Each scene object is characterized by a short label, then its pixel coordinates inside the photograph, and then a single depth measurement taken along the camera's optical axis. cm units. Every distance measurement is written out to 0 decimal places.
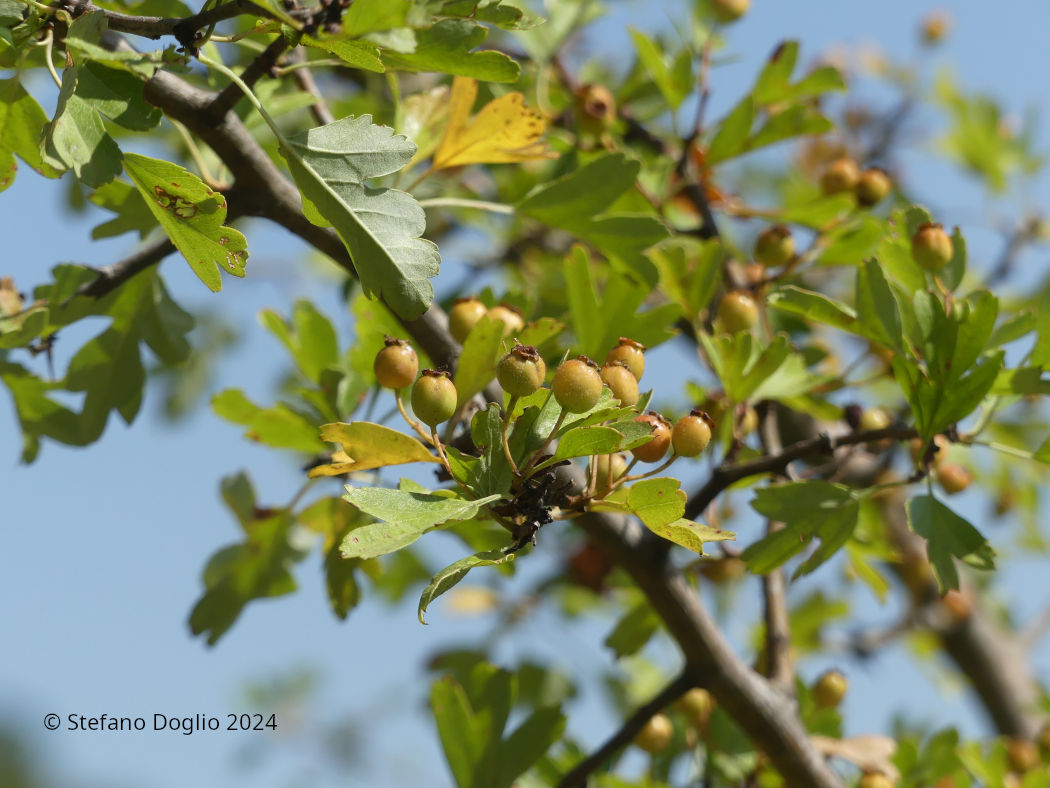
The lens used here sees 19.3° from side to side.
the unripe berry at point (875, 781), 75
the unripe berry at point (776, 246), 76
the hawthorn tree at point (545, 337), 61
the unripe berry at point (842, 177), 80
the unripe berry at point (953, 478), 75
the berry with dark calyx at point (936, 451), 67
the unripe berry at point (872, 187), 78
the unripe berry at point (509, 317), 67
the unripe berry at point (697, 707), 79
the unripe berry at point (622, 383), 63
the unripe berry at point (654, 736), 78
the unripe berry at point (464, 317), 67
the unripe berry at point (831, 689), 78
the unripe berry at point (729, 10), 82
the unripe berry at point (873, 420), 75
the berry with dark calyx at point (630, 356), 64
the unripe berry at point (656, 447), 63
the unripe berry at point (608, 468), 64
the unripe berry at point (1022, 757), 88
